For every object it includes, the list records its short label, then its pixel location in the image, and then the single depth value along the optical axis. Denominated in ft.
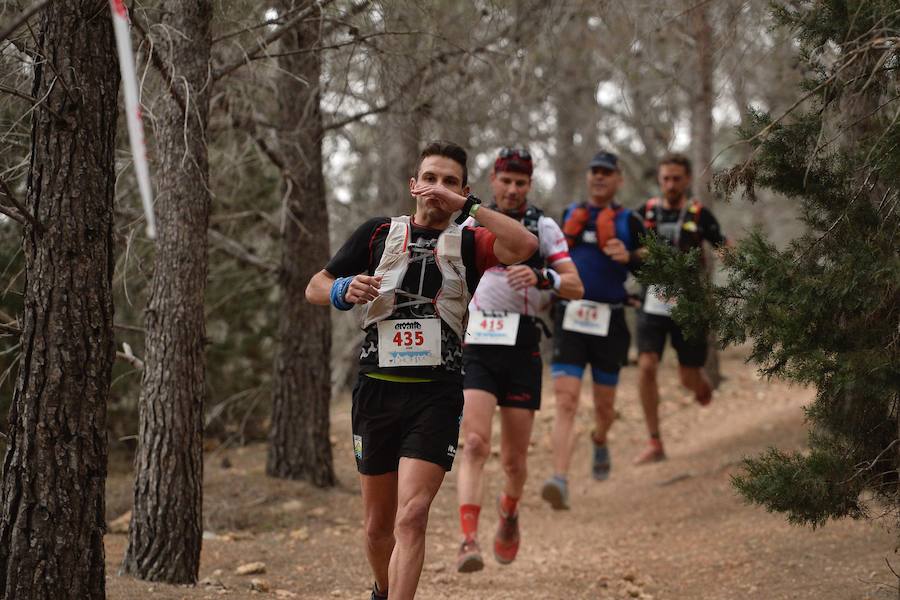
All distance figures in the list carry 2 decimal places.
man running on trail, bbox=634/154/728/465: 53.67
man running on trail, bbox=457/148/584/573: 37.29
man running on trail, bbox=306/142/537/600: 25.90
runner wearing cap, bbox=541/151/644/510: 46.39
